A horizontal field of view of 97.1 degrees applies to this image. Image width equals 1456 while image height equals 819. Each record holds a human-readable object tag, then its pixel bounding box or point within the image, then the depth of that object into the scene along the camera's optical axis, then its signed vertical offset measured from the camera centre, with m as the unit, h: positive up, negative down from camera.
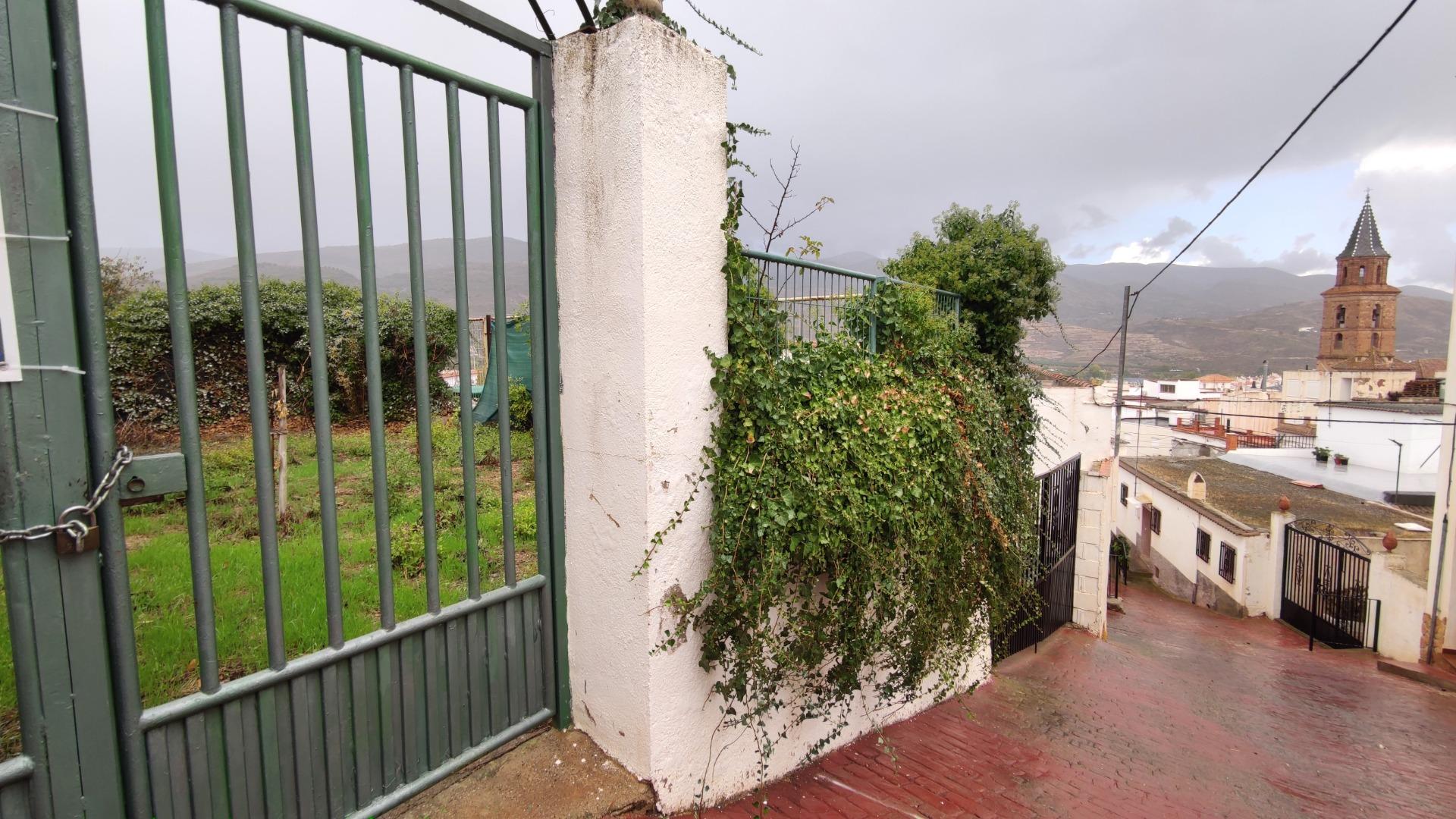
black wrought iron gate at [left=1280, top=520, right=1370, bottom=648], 12.85 -5.04
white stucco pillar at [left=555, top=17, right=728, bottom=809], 2.66 +0.02
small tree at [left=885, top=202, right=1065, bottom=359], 8.20 +1.01
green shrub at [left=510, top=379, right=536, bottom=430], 7.20 -0.59
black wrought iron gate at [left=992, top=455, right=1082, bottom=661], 8.21 -2.99
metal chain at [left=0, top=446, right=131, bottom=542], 1.64 -0.42
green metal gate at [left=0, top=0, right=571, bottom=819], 1.64 -0.61
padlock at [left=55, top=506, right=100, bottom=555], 1.70 -0.46
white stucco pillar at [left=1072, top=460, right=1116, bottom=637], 10.23 -3.35
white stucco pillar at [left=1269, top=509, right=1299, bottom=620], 15.30 -5.26
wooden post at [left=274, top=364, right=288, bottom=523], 4.58 -0.64
